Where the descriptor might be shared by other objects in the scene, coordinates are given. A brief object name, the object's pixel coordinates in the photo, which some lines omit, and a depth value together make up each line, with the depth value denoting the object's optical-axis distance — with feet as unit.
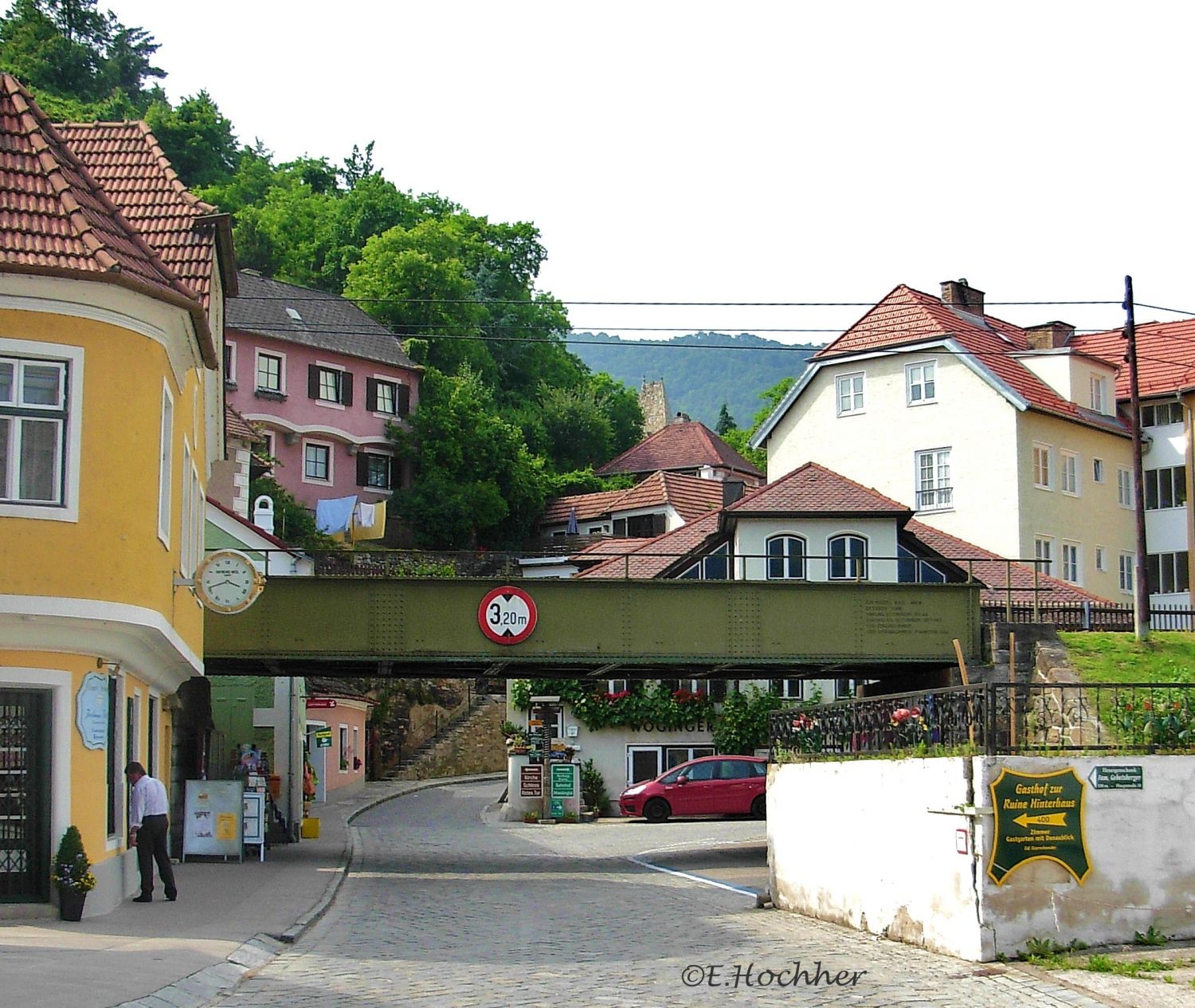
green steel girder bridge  95.40
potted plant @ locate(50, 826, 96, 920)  54.49
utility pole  117.19
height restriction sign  96.37
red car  139.03
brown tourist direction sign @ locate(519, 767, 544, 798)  143.84
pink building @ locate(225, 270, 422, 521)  221.87
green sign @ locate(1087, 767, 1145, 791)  49.65
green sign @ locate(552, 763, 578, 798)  142.82
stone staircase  204.74
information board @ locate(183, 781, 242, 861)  90.17
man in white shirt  63.46
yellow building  55.06
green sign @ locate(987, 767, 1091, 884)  48.24
